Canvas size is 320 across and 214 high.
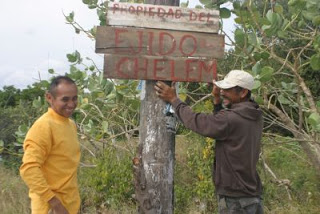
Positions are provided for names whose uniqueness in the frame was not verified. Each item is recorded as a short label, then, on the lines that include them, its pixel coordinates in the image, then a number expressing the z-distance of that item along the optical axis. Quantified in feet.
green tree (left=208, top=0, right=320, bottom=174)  12.20
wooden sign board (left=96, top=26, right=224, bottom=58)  9.80
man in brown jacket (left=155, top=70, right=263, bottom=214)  9.93
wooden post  10.30
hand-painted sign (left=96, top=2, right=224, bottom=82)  9.83
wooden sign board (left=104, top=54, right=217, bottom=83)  9.84
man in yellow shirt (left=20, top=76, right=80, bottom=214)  9.25
